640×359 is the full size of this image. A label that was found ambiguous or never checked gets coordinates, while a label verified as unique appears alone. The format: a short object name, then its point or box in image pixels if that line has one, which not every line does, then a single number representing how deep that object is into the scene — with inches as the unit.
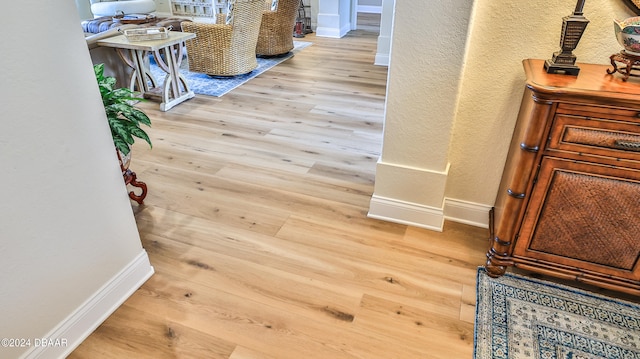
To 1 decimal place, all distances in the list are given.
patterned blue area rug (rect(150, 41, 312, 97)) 173.3
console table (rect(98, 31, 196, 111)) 144.5
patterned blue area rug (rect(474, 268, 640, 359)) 62.4
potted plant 79.0
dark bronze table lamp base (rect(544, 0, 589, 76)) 61.5
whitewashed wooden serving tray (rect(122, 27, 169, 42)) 148.0
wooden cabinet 58.3
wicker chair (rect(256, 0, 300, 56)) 208.2
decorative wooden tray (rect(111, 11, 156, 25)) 205.7
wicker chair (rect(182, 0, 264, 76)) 171.6
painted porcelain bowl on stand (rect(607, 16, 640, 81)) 57.9
